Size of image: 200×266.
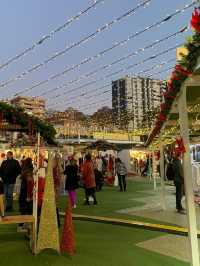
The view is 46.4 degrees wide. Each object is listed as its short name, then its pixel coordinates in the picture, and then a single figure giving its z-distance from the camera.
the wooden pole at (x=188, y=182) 3.17
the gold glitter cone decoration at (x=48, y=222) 3.92
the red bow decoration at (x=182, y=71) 2.82
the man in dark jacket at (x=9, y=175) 7.10
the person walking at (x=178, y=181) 6.60
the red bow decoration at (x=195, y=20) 2.23
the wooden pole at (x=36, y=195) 4.15
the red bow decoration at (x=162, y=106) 3.88
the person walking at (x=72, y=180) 7.19
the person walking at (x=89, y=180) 7.76
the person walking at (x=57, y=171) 8.39
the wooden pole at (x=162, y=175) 6.91
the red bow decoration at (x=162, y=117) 4.29
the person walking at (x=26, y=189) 4.88
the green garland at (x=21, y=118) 4.71
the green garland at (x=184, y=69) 2.52
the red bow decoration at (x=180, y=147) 3.21
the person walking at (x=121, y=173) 10.90
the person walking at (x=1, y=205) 4.04
